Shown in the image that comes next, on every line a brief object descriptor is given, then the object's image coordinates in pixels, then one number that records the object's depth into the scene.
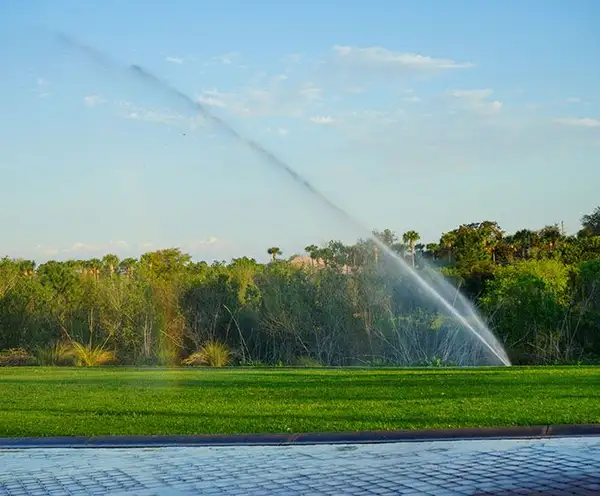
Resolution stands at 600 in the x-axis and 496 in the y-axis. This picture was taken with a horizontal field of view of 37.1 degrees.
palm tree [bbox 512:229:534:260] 52.84
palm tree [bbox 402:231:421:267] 38.98
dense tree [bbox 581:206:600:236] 57.30
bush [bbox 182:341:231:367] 25.19
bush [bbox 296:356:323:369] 24.34
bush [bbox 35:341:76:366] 26.53
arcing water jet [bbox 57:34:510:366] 22.95
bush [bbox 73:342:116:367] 25.89
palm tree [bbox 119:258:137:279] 30.52
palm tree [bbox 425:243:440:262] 51.75
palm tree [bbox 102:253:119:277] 44.87
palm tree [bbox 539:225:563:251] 50.94
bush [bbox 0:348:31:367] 27.29
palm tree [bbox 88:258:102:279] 47.16
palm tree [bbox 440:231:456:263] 50.62
